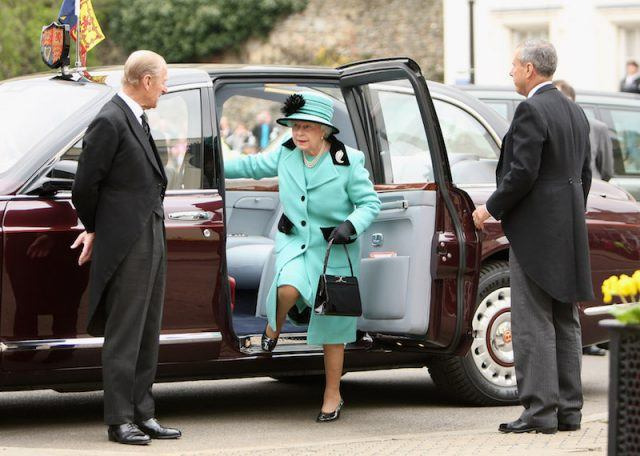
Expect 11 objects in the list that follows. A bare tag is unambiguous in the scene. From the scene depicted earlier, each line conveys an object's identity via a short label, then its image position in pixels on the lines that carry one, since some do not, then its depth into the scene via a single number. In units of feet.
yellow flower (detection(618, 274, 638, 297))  32.12
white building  201.36
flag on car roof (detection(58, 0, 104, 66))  54.24
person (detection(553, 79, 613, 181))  85.40
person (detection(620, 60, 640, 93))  158.51
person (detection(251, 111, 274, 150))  192.03
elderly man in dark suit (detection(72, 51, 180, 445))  46.37
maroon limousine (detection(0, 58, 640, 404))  47.65
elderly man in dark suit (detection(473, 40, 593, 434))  48.19
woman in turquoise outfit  52.01
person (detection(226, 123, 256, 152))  184.16
